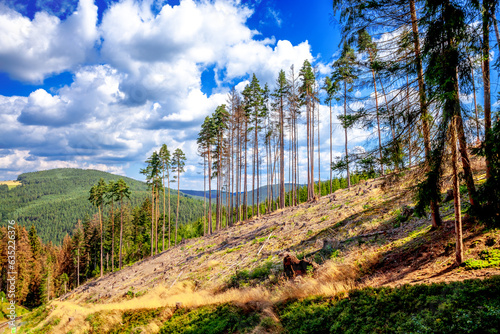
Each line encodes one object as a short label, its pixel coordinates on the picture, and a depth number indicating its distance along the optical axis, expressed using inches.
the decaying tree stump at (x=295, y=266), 397.8
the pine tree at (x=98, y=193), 1743.4
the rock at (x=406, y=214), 434.0
